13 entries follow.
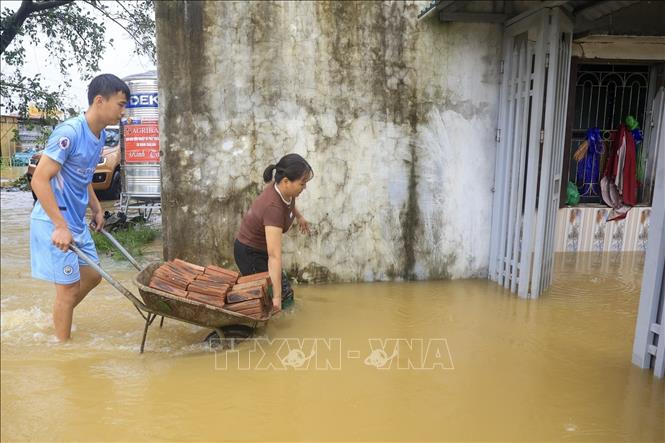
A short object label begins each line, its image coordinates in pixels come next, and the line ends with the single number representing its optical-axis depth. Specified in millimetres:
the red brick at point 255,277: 3939
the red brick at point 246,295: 3758
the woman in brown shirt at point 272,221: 3869
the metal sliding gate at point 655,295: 3510
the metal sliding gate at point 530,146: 4945
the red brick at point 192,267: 4102
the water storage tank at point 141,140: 7590
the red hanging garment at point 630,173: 7039
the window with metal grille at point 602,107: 7023
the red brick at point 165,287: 3619
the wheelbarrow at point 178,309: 3398
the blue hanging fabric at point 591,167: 7141
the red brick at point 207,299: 3649
